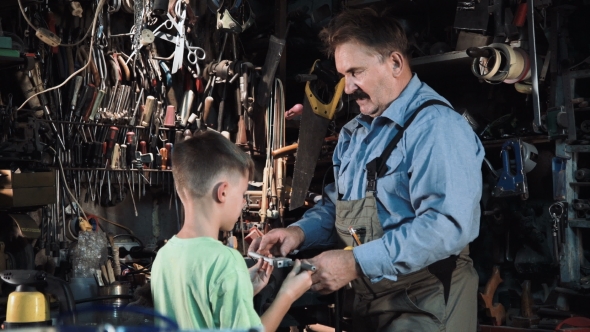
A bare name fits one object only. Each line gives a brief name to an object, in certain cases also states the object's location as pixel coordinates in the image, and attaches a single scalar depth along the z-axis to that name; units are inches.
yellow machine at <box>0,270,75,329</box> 70.8
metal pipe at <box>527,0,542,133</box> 138.1
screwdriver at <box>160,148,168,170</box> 168.6
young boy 71.3
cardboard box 127.3
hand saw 168.1
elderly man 90.0
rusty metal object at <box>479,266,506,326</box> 144.0
